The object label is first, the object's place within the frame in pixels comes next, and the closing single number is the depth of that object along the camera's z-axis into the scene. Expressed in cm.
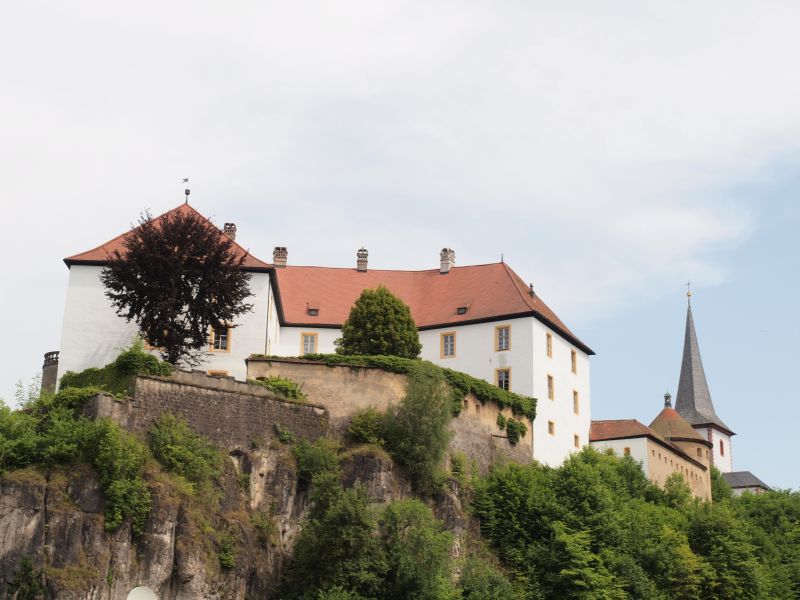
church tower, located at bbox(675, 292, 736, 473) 11025
